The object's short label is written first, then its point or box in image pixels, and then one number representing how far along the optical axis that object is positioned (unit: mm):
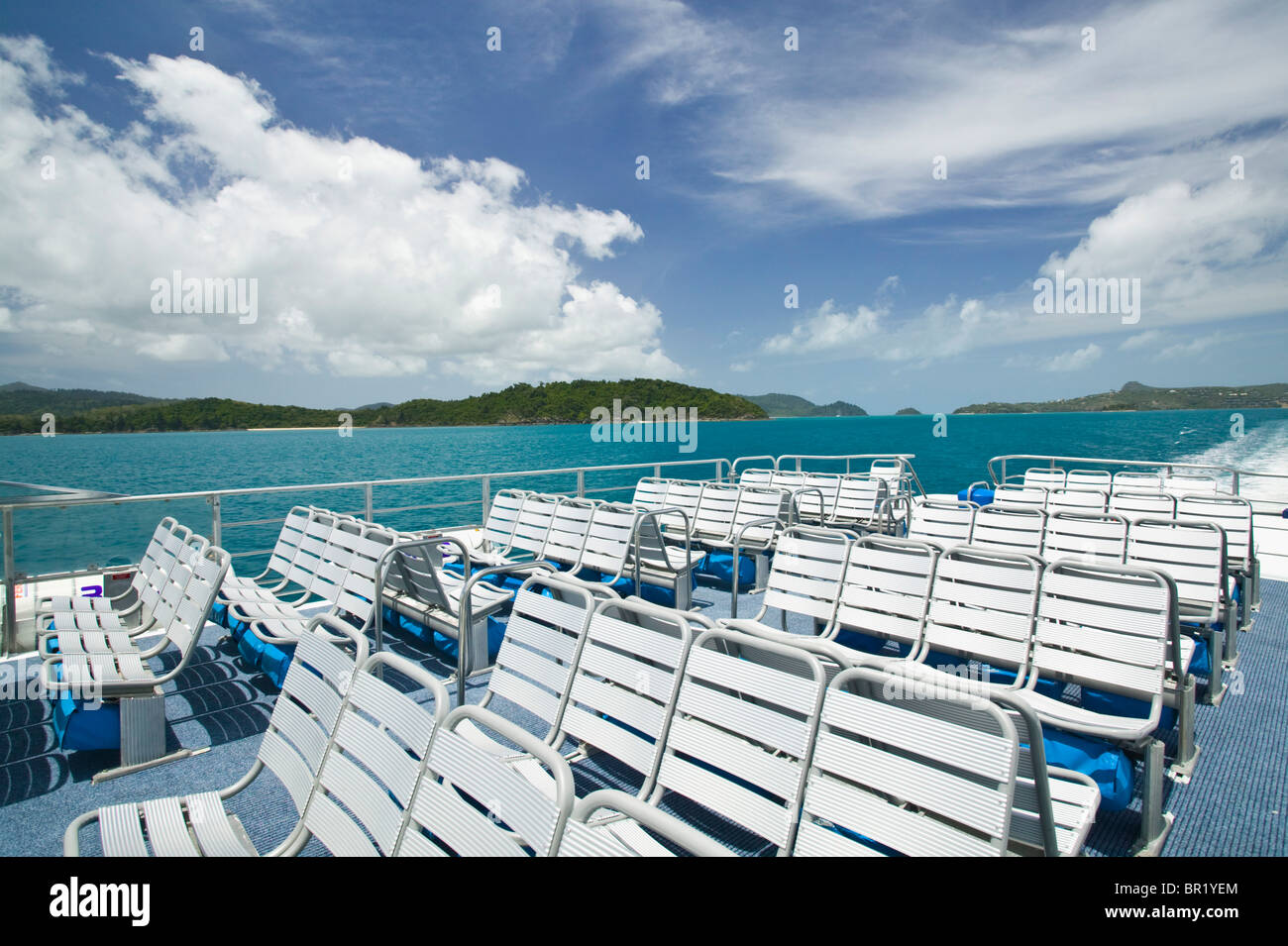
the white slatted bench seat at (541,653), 2416
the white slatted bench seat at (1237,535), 4910
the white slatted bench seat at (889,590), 3354
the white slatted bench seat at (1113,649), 2602
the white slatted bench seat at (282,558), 4844
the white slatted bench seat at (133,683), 3086
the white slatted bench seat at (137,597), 4250
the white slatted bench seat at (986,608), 3072
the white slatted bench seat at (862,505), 7555
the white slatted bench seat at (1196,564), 3923
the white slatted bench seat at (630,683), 2100
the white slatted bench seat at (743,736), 1733
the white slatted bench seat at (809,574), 3660
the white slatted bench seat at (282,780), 1849
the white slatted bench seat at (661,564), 5383
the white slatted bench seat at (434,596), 4016
